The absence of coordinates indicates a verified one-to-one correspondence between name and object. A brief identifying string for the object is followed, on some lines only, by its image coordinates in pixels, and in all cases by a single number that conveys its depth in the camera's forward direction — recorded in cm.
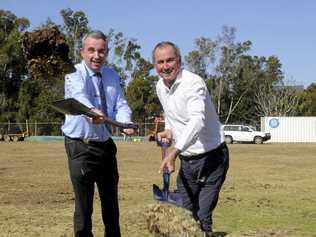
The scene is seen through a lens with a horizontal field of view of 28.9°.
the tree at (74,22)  6525
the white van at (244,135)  5272
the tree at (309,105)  8126
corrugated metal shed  5772
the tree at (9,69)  6612
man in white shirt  468
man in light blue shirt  511
